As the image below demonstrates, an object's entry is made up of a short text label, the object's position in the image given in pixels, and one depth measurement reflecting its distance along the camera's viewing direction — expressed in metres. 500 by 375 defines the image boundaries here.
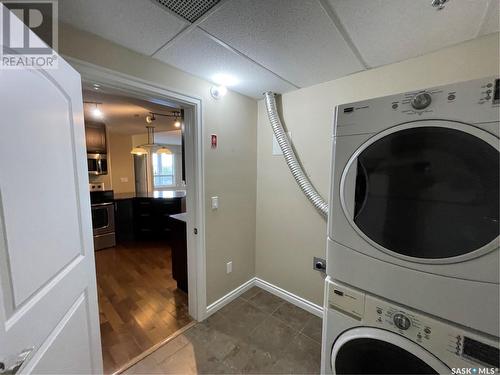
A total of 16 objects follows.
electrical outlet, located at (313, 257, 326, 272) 1.97
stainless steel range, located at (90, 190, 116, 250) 3.52
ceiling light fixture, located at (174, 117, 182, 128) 3.75
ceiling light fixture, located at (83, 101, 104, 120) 2.87
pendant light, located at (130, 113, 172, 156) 4.31
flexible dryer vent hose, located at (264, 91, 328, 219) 1.90
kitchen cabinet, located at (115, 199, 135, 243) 3.98
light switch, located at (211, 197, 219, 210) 1.99
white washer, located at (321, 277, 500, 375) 0.78
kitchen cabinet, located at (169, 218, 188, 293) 2.33
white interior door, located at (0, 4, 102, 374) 0.69
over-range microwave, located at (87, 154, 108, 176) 4.00
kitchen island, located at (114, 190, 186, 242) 4.07
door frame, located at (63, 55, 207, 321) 1.52
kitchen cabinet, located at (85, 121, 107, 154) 3.91
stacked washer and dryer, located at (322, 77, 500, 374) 0.74
